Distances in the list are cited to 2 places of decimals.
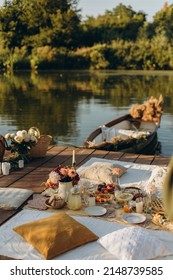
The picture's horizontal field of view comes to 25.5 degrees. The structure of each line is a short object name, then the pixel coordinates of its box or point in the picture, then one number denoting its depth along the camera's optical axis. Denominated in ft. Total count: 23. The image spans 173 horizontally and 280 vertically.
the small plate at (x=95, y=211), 15.82
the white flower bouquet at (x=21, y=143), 22.65
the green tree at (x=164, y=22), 153.82
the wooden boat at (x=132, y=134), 32.00
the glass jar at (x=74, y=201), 16.17
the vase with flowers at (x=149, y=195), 16.16
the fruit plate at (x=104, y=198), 17.14
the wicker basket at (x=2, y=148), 22.42
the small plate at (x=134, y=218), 15.16
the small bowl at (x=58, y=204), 16.26
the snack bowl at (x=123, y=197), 16.80
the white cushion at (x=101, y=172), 19.25
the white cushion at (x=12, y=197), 16.51
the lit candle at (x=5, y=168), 21.26
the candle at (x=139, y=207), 16.02
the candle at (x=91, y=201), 16.63
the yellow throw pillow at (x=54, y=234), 12.93
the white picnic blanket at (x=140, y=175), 19.29
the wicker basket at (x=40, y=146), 24.10
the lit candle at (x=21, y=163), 22.48
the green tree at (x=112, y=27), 159.84
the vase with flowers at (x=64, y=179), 16.71
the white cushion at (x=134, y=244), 12.37
